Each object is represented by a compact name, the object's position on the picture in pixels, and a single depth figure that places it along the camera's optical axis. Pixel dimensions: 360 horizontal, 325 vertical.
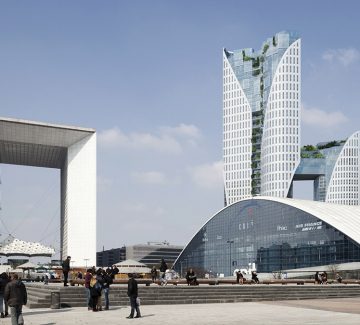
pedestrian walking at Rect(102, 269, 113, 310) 27.36
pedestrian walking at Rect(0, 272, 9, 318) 23.36
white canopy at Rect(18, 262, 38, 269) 66.52
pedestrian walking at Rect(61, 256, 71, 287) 34.56
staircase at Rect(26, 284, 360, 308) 29.72
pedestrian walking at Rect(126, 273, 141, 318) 23.25
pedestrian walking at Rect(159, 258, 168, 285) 38.27
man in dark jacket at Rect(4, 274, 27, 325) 18.33
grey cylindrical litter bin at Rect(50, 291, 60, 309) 27.62
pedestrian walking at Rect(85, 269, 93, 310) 27.00
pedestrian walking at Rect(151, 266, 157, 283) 47.42
